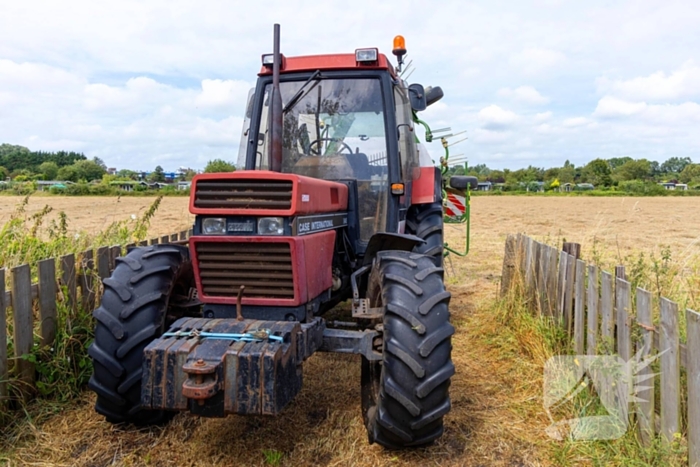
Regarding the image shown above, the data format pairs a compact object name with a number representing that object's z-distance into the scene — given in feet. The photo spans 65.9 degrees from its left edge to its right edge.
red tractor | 9.01
